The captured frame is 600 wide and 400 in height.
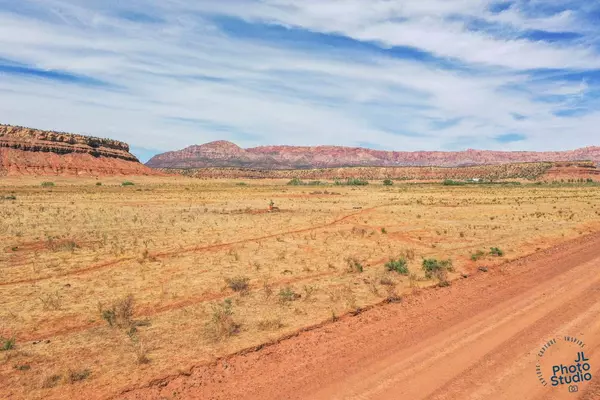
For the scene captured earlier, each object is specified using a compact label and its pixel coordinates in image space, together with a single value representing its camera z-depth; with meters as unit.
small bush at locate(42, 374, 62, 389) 6.95
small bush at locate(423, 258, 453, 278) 14.12
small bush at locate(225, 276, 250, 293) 12.83
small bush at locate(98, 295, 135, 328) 9.77
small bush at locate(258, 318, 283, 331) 9.43
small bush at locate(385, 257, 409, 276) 14.57
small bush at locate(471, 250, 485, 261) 16.63
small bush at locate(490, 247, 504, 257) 17.44
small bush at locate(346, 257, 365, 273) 15.09
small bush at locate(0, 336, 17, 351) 8.46
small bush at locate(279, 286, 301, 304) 11.57
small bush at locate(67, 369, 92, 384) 7.09
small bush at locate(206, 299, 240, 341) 9.01
